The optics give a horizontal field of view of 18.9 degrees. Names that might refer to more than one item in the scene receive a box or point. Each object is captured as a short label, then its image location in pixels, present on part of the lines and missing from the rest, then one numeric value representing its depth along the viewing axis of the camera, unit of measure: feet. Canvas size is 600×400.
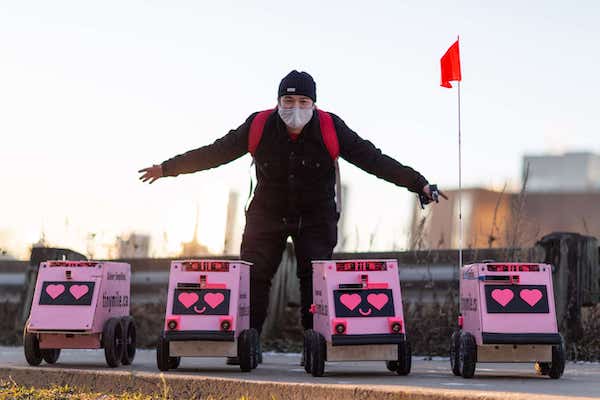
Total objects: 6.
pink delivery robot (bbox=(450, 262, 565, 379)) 35.64
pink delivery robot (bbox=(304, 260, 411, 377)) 35.83
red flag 42.32
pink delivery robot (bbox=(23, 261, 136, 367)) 39.67
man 40.12
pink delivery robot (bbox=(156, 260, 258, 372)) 37.34
